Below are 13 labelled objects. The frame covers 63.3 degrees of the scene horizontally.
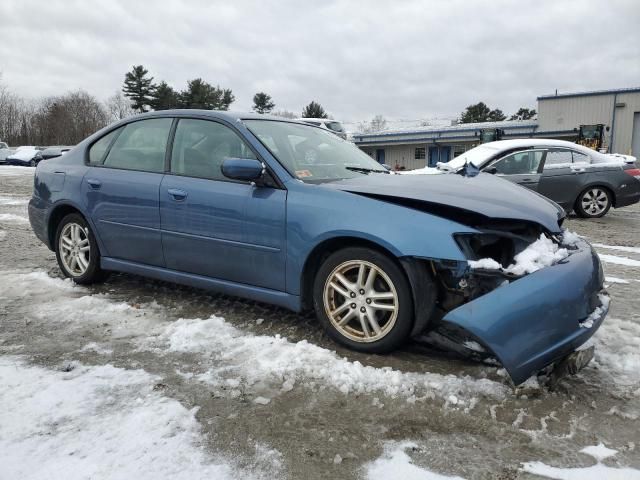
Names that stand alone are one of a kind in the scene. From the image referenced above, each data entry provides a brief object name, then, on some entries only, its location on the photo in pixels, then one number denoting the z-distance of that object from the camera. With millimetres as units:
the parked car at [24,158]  29109
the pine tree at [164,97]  58938
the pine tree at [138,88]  61562
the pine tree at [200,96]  56634
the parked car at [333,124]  22994
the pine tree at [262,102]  65812
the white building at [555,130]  31938
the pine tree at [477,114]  65250
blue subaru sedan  2660
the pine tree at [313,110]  64750
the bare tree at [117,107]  75588
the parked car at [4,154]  30141
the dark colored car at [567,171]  9172
